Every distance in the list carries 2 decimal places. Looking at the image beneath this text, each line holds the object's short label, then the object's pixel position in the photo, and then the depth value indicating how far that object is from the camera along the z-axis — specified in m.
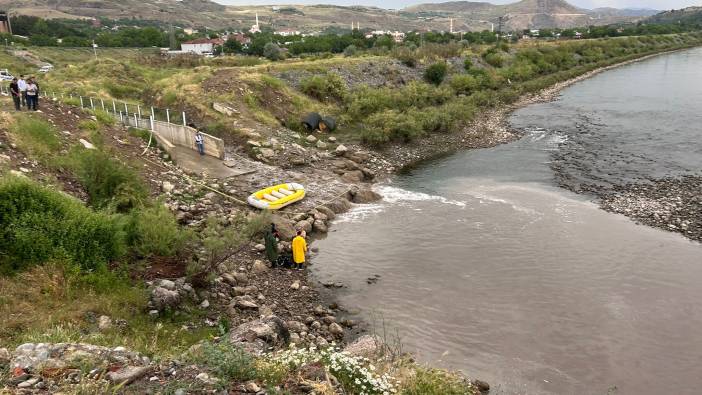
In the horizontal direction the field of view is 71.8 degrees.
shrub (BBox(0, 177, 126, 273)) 11.72
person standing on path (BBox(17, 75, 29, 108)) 21.83
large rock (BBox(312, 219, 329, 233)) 20.86
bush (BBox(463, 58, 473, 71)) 57.46
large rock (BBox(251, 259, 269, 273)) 16.45
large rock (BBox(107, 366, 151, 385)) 7.58
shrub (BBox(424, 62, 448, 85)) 51.00
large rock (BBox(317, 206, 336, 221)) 22.14
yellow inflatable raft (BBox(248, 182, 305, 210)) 21.25
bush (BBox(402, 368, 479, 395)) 8.94
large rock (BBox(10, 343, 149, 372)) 7.73
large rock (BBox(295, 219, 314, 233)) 20.37
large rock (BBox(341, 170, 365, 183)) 26.74
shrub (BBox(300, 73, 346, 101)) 41.08
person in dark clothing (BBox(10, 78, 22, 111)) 21.47
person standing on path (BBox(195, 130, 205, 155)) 26.39
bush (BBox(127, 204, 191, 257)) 14.58
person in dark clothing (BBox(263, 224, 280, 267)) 17.06
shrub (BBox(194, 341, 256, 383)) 8.06
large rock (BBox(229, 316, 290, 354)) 10.56
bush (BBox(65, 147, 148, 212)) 16.86
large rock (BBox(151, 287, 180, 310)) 12.50
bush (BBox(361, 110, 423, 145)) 33.56
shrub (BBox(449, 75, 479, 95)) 50.19
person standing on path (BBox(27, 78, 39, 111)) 21.66
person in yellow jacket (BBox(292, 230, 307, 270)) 17.19
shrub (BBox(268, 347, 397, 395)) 8.52
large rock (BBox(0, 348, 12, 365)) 7.85
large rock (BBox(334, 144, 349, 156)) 30.39
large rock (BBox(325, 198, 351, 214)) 22.91
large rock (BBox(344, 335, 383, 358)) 11.60
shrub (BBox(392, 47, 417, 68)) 53.19
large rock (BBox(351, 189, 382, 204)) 24.53
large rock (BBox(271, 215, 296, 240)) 19.32
